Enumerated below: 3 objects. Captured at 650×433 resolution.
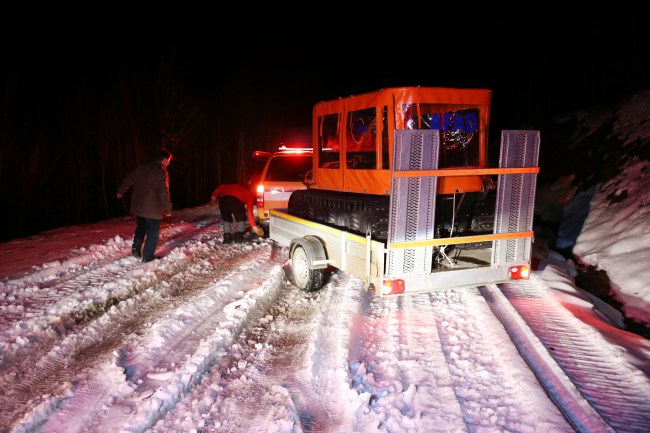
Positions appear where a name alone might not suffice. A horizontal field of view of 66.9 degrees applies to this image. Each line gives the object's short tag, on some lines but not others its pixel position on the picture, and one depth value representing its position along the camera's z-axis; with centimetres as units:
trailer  550
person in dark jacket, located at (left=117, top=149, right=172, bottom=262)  863
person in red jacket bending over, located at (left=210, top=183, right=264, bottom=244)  1013
